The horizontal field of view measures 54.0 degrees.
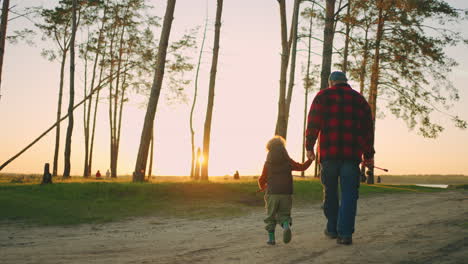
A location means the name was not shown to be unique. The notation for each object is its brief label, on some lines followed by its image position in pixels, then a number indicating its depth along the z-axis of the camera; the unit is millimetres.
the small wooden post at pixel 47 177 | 16781
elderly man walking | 6738
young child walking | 7625
